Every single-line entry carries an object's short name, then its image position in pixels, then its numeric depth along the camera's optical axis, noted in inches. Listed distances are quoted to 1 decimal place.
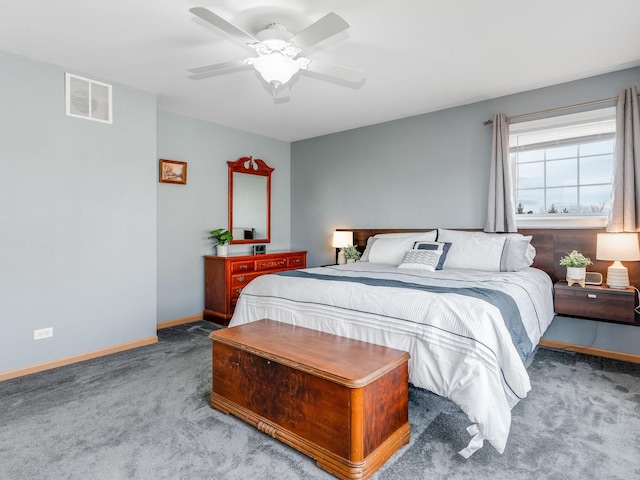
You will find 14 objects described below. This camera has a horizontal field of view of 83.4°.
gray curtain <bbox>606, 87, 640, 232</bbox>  119.3
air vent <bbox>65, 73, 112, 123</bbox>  124.0
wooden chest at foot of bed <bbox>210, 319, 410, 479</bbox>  63.8
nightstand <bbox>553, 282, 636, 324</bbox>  112.3
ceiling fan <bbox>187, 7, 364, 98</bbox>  81.3
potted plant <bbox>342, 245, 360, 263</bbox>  185.9
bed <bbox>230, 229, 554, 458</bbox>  71.2
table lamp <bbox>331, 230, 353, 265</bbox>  192.9
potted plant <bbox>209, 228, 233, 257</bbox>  183.0
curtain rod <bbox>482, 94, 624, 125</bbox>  128.1
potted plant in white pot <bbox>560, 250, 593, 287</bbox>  123.1
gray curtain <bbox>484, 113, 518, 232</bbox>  144.7
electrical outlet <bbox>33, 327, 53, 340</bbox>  116.6
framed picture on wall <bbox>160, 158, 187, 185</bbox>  165.8
